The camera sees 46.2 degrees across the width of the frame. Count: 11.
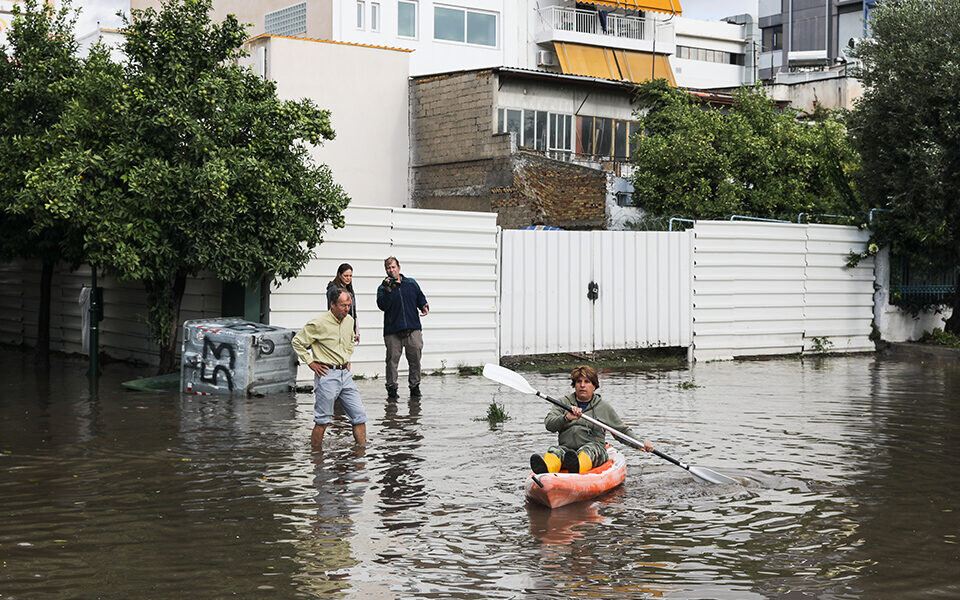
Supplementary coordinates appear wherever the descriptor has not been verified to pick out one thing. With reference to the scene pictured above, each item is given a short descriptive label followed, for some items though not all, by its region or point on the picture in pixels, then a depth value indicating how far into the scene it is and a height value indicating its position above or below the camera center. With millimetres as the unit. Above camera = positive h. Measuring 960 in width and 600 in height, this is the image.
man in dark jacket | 15305 -414
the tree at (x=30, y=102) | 17797 +3127
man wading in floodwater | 11219 -665
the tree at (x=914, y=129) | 22719 +3417
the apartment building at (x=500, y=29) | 46562 +11778
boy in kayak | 9219 -1099
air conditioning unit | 53375 +11152
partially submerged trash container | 15117 -894
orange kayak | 8438 -1483
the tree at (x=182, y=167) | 15242 +1700
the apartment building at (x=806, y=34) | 59969 +16963
